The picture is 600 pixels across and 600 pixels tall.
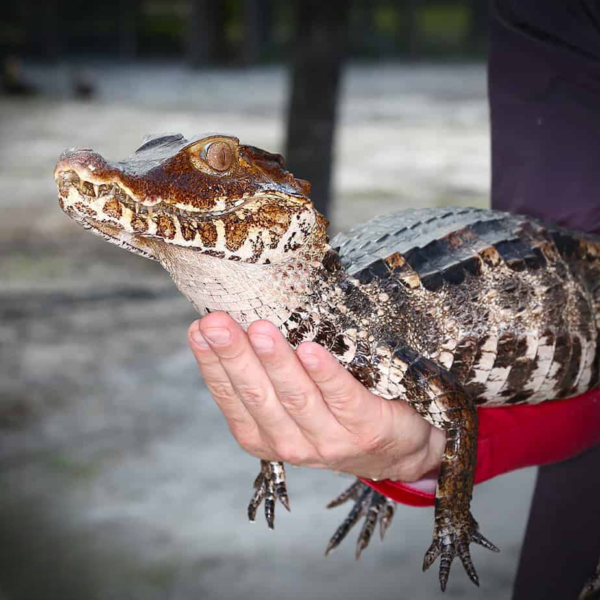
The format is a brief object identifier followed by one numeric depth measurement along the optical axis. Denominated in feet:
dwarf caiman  4.63
